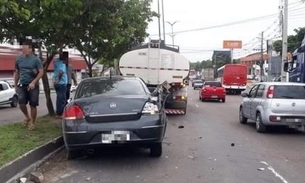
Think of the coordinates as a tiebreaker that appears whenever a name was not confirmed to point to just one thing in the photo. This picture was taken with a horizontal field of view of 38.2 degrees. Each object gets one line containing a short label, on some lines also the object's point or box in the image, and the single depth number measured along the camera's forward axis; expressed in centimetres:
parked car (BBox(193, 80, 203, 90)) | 6498
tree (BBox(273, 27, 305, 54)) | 5102
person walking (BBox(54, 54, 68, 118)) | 1217
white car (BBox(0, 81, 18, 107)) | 2334
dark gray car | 746
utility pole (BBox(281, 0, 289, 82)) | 2320
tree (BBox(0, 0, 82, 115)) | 996
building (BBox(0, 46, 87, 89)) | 3959
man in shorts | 959
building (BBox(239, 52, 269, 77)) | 10825
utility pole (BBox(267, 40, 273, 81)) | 6918
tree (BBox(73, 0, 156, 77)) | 1190
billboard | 9756
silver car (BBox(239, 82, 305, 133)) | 1193
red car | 3034
